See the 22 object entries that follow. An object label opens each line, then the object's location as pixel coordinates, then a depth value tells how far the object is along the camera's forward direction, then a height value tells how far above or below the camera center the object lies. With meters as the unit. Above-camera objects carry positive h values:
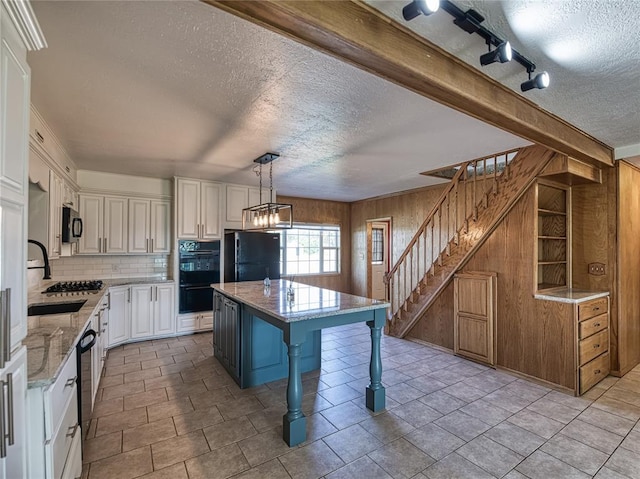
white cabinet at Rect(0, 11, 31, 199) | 1.16 +0.51
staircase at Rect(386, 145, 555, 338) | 3.63 +0.31
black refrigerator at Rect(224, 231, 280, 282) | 5.22 -0.23
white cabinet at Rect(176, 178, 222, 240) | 5.11 +0.53
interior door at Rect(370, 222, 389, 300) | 8.10 -0.44
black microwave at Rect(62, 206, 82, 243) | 3.56 +0.20
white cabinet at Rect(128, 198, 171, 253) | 4.99 +0.26
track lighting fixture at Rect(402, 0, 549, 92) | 1.31 +1.00
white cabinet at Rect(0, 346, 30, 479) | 1.12 -0.62
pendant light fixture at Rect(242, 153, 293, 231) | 3.70 +0.37
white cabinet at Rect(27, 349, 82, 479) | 1.35 -0.84
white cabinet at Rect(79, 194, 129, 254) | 4.63 +0.27
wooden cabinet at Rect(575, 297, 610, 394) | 3.19 -1.06
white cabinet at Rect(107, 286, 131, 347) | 4.35 -0.99
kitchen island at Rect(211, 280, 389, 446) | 2.42 -0.62
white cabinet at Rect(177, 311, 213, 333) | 5.12 -1.28
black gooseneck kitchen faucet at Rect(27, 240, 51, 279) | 2.46 -0.18
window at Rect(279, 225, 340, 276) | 7.21 -0.20
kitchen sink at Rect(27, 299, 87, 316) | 2.79 -0.57
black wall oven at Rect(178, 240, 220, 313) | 5.11 -0.50
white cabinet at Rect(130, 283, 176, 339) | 4.75 -1.01
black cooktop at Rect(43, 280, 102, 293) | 3.52 -0.50
